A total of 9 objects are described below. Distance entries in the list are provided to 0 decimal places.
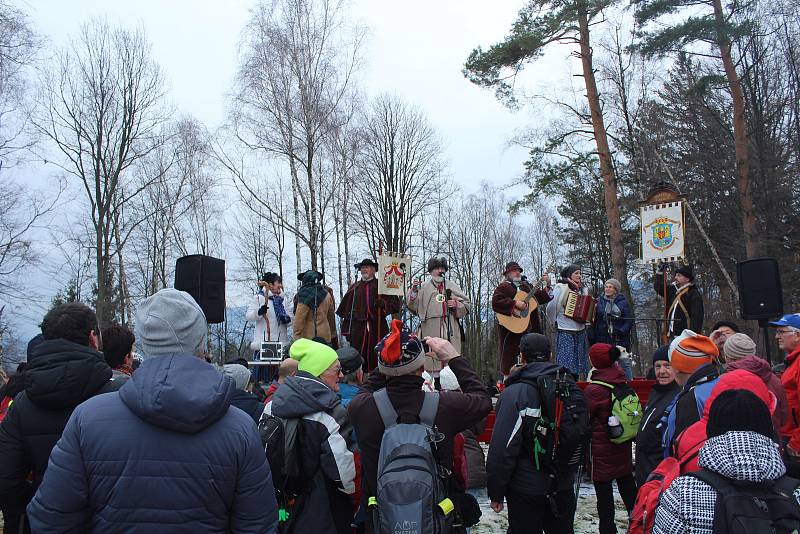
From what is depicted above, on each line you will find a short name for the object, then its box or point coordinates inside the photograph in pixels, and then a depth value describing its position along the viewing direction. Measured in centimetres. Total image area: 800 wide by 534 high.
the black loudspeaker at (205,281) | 800
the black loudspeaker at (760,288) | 860
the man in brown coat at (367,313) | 1104
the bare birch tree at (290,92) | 2373
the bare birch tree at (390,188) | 3228
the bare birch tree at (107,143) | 2580
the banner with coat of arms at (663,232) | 1191
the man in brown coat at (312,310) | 1090
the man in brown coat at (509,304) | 1020
